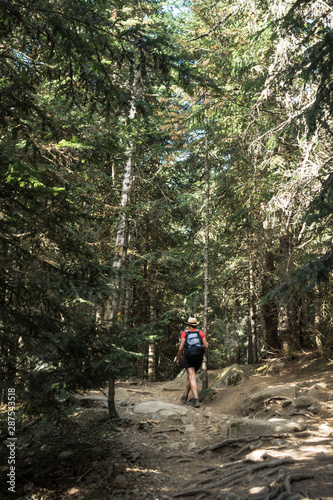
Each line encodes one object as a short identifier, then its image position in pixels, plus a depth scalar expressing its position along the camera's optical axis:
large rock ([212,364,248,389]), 11.84
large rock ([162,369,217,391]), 13.29
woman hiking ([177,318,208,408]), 9.14
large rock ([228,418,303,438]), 5.73
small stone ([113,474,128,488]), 4.82
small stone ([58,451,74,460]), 5.46
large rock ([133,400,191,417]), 8.03
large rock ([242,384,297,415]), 7.94
